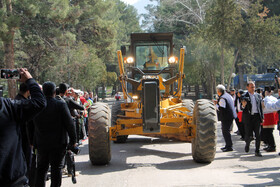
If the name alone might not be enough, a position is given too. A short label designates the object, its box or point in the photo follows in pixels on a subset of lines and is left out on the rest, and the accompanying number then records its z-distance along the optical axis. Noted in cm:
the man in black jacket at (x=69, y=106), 724
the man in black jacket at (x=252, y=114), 973
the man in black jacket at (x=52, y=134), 575
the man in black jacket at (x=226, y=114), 1057
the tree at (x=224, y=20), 2308
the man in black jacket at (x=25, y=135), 474
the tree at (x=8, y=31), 2028
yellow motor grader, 884
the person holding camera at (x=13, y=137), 359
